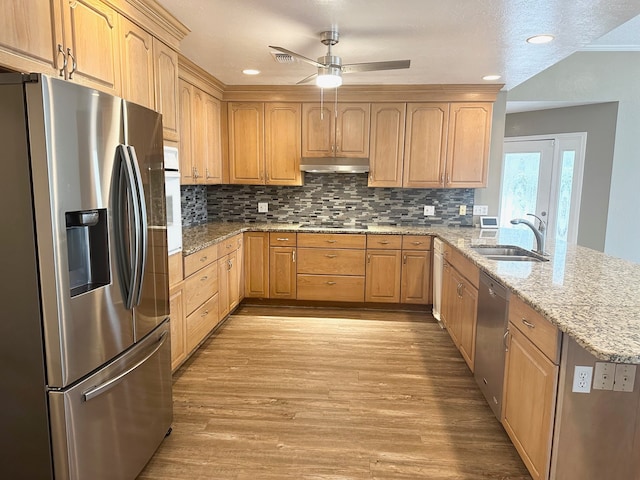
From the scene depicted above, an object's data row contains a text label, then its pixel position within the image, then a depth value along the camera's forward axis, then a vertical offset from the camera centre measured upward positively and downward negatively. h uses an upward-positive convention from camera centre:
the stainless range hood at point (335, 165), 4.28 +0.26
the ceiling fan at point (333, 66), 2.67 +0.82
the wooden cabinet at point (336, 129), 4.41 +0.66
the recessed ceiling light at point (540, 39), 2.73 +1.05
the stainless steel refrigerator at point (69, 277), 1.33 -0.34
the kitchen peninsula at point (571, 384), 1.42 -0.74
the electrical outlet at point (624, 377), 1.45 -0.65
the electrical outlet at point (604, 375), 1.45 -0.65
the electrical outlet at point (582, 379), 1.48 -0.68
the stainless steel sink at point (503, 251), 2.99 -0.46
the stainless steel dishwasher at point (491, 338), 2.19 -0.86
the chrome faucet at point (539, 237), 2.75 -0.31
